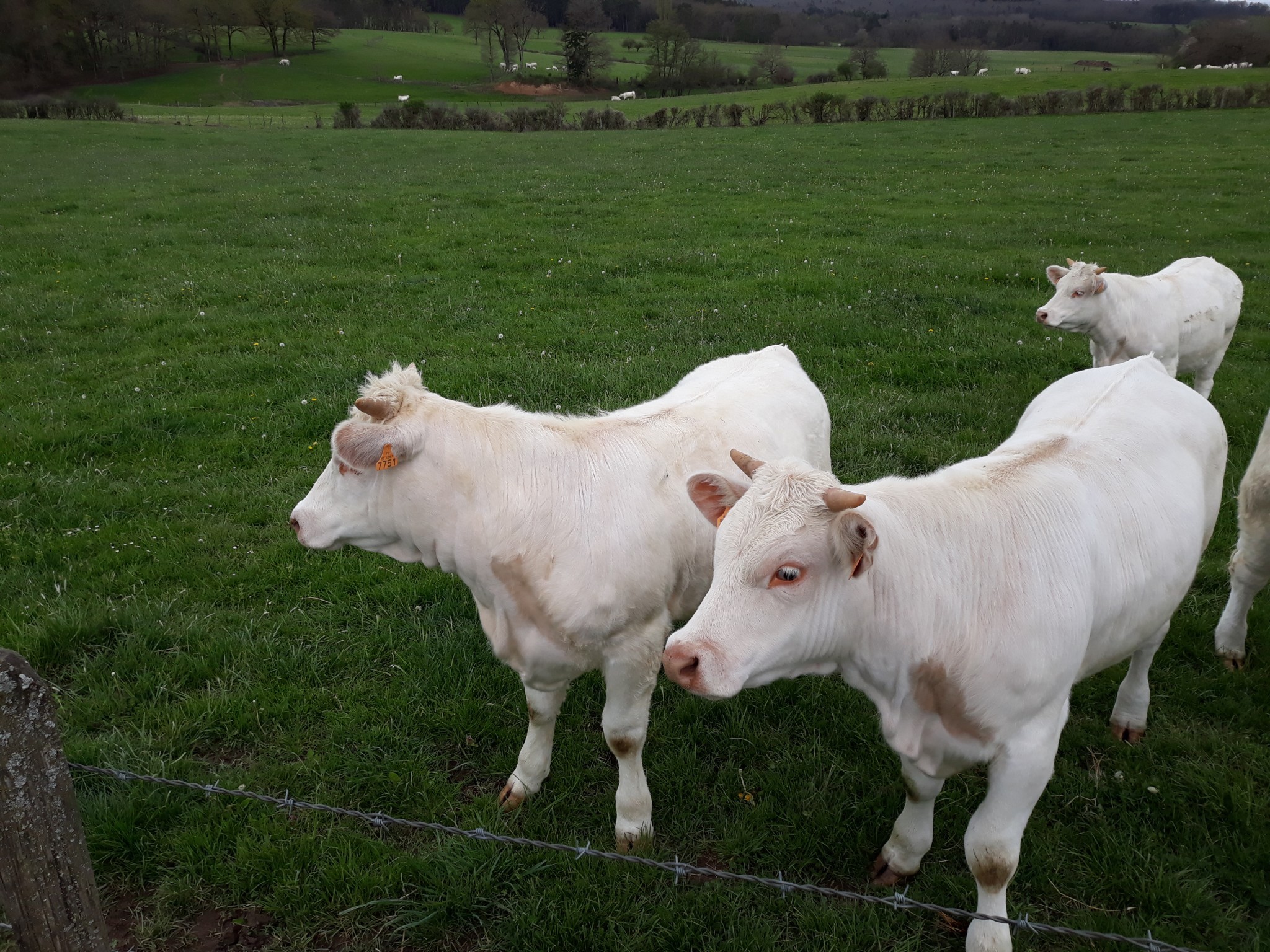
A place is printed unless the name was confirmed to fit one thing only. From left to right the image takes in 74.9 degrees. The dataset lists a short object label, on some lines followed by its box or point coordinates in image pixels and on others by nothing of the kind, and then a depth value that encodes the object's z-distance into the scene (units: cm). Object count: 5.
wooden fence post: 221
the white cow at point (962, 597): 286
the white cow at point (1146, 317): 934
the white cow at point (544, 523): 370
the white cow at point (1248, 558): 476
